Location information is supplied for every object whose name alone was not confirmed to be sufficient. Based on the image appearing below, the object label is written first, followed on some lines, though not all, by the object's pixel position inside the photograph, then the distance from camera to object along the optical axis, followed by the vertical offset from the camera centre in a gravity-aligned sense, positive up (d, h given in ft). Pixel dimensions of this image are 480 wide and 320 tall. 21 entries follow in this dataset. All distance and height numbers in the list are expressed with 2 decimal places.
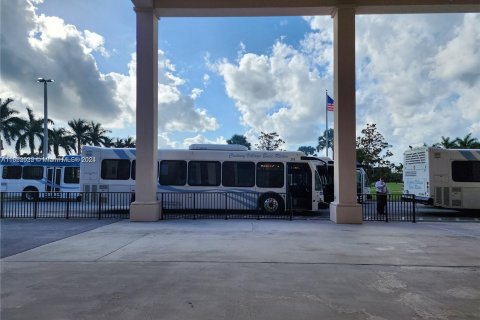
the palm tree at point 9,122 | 123.75 +18.44
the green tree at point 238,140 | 216.74 +22.00
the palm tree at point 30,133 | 132.47 +16.22
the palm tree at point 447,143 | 159.12 +14.78
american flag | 90.50 +19.17
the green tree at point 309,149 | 244.67 +18.87
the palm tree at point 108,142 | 189.60 +18.02
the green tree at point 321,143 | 236.43 +21.96
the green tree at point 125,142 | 212.00 +20.32
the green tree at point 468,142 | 151.47 +14.55
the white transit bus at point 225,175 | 53.98 +0.12
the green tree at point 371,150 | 124.36 +9.10
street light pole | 94.63 +17.32
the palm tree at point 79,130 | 172.14 +21.94
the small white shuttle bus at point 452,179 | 56.75 -0.44
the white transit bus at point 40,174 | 80.23 +0.33
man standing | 51.13 -2.67
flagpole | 100.08 +17.32
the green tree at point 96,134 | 178.40 +20.73
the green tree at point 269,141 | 159.22 +15.49
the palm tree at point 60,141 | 157.99 +15.78
